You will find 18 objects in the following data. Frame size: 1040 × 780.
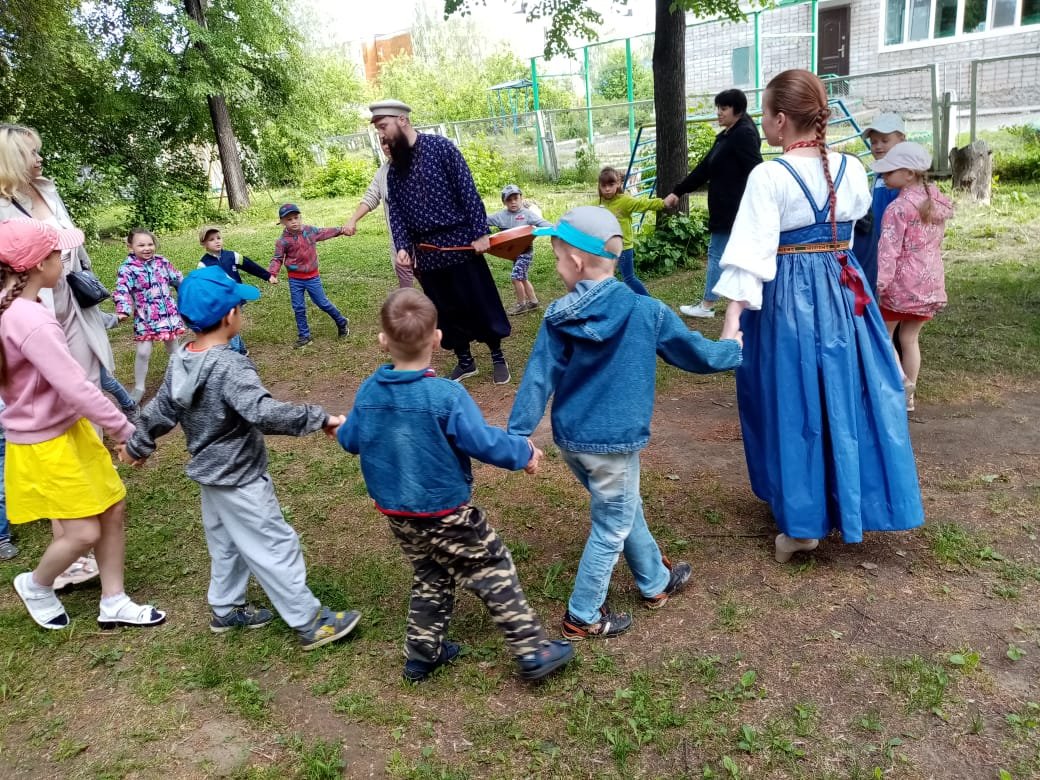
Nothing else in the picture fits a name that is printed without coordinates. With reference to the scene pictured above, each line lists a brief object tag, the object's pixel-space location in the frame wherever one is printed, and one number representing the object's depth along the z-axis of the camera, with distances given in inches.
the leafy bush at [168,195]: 725.9
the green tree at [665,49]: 370.0
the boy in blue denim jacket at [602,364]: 107.3
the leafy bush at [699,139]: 569.9
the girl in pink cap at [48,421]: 119.9
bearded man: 217.3
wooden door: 884.0
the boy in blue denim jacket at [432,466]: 101.4
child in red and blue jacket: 301.1
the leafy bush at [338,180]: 922.1
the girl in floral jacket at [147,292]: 234.7
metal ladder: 502.8
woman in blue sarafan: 123.6
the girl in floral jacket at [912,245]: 185.0
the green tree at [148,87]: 644.1
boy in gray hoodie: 112.4
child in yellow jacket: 290.0
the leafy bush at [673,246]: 374.3
